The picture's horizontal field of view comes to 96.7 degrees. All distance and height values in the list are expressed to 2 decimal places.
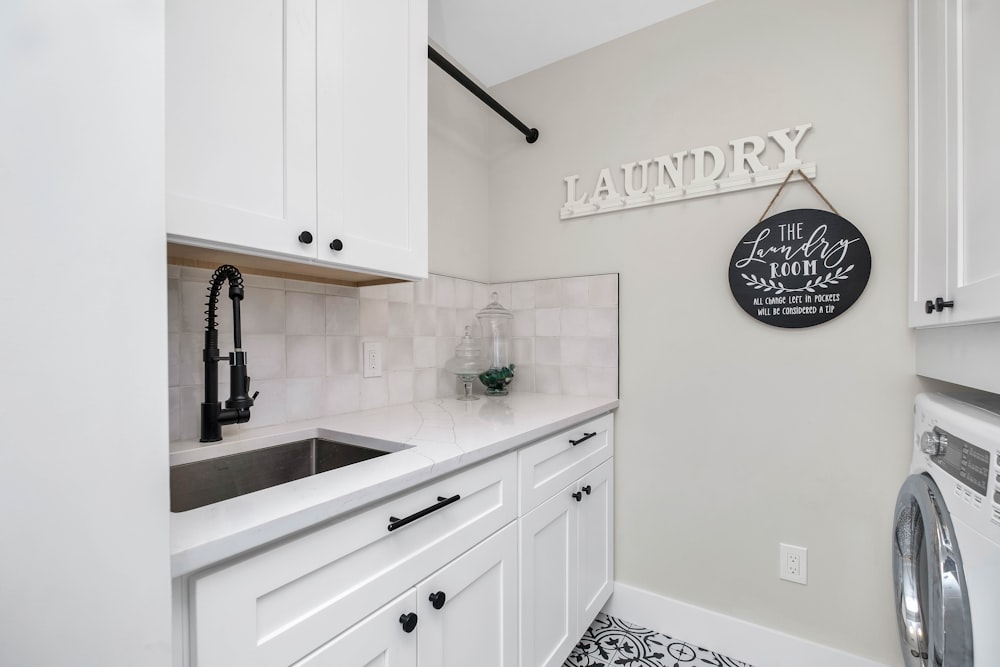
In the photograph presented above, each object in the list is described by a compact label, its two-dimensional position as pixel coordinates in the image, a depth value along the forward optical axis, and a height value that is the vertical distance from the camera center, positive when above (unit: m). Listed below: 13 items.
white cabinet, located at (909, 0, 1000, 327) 0.91 +0.41
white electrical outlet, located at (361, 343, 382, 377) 1.62 -0.10
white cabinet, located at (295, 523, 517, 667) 0.80 -0.61
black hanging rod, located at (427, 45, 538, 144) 1.64 +0.98
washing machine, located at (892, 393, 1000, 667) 0.78 -0.42
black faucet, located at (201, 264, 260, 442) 1.04 -0.10
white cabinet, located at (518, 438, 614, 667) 1.30 -0.79
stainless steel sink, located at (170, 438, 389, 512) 1.04 -0.36
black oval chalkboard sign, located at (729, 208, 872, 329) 1.47 +0.22
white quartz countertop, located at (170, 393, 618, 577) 0.63 -0.28
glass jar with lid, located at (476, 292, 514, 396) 1.95 -0.07
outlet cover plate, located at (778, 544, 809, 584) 1.55 -0.81
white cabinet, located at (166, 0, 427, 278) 0.84 +0.45
